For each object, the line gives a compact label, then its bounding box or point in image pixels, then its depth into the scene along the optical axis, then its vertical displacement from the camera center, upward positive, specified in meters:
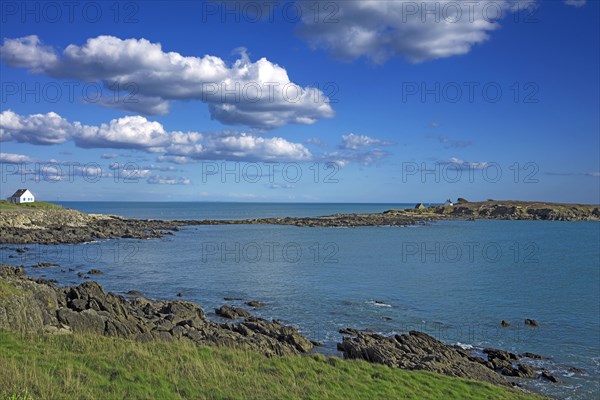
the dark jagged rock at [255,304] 38.62 -8.24
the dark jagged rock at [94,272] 52.46 -7.71
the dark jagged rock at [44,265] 55.58 -7.40
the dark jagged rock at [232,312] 34.16 -8.00
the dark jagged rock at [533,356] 26.85 -8.63
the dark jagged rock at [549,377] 23.17 -8.54
